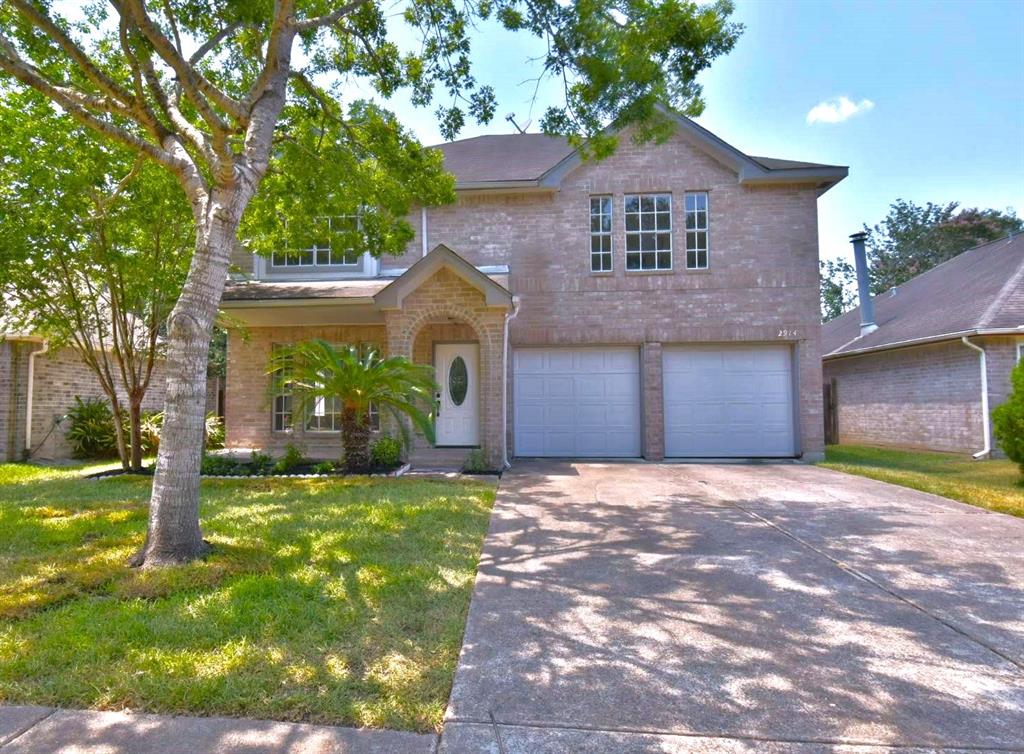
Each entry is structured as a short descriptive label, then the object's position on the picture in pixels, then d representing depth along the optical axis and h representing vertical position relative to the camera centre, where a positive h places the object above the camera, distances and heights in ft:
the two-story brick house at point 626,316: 39.11 +6.16
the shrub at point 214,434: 43.76 -2.03
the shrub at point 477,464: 31.83 -3.22
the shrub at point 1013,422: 27.91 -0.92
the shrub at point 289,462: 31.71 -3.09
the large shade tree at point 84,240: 27.17 +8.77
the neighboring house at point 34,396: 38.52 +0.88
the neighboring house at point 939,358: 40.37 +3.81
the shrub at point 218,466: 31.24 -3.27
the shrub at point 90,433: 41.42 -1.78
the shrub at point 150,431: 42.42 -1.71
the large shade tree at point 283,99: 15.20 +12.71
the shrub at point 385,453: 31.71 -2.58
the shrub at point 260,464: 32.30 -3.24
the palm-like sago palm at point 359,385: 29.32 +1.14
